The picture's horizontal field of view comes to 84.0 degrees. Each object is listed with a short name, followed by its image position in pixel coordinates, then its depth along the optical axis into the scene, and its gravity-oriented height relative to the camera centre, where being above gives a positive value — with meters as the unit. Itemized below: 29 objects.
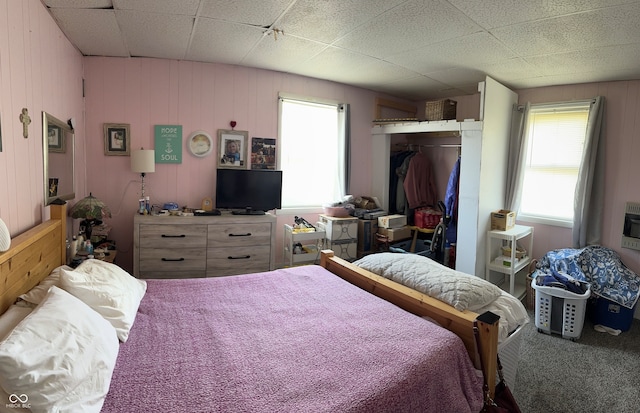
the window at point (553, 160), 3.81 +0.30
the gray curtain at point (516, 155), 4.05 +0.35
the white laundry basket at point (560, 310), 2.83 -1.00
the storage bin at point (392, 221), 4.23 -0.48
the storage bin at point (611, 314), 3.01 -1.07
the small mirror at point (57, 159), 2.27 +0.08
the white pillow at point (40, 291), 1.51 -0.53
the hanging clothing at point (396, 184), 4.84 -0.04
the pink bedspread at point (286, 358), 1.13 -0.69
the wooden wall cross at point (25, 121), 1.92 +0.26
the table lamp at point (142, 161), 3.32 +0.11
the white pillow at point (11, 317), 1.25 -0.57
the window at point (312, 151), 4.15 +0.33
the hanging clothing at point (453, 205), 4.03 -0.24
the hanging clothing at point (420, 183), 4.68 -0.01
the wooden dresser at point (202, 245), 3.19 -0.66
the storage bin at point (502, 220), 3.76 -0.37
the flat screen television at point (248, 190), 3.69 -0.15
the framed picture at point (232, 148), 3.79 +0.30
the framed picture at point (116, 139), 3.38 +0.32
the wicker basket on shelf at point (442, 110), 3.95 +0.82
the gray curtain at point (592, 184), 3.59 +0.04
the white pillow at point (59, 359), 0.96 -0.57
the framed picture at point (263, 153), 3.94 +0.27
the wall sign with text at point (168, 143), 3.55 +0.31
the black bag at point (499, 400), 1.49 -0.93
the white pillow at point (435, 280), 1.74 -0.52
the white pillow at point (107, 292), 1.50 -0.54
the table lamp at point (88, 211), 2.74 -0.31
